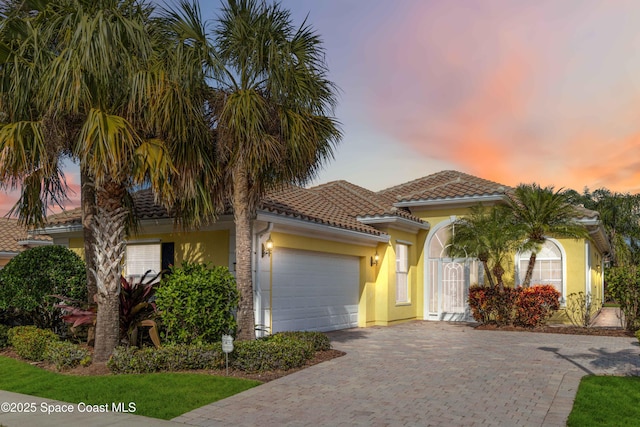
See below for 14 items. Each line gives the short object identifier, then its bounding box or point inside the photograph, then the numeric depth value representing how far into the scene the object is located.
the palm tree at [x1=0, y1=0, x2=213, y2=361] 8.80
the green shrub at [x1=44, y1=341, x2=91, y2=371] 9.83
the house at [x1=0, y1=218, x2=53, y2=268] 22.19
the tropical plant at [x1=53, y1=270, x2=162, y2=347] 10.52
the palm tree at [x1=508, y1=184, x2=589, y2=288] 15.95
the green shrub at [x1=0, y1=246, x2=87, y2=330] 12.05
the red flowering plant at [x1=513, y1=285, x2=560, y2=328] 16.31
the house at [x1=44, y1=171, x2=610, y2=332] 13.45
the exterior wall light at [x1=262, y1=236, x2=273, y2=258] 12.97
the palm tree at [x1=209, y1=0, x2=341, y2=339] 9.93
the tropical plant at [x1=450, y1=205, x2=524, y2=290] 16.05
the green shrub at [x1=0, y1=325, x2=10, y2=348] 12.18
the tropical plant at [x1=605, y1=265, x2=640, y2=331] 15.19
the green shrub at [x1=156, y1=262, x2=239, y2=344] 9.98
